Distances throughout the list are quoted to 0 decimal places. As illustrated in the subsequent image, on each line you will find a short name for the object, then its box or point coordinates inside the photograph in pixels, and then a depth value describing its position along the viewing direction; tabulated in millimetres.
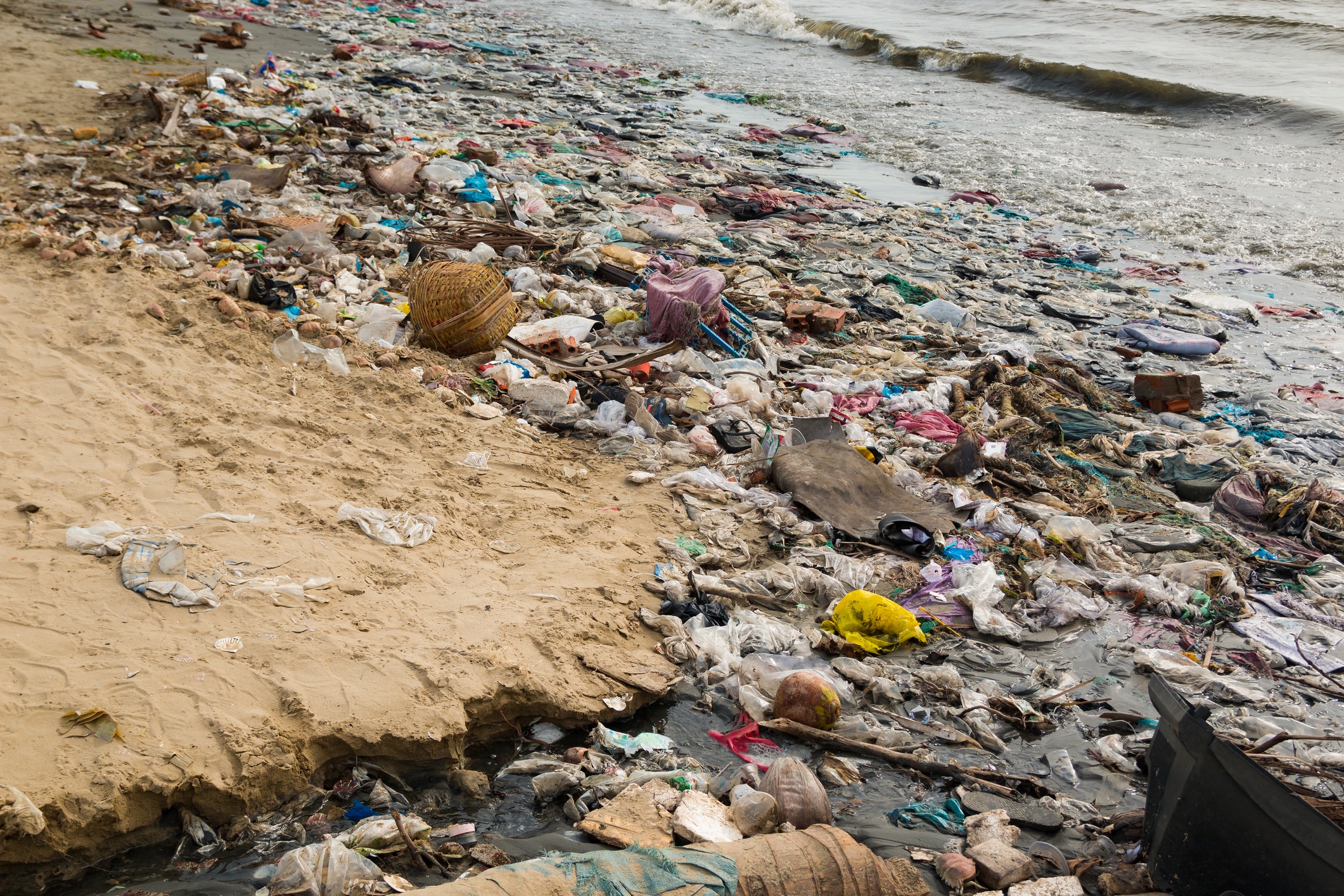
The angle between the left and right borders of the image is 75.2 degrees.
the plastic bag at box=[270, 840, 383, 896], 2264
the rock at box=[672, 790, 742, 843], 2584
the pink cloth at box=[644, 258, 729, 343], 5773
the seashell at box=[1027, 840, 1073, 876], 2695
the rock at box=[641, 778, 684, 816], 2709
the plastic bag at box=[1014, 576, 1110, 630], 3969
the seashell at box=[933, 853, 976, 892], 2574
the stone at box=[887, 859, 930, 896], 2438
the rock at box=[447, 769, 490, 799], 2762
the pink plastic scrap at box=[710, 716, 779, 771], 3064
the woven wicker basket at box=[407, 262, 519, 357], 5312
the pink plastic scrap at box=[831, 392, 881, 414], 5675
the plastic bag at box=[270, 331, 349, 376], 4852
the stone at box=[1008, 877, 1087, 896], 2533
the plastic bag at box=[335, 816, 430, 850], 2439
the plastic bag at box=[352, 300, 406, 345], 5376
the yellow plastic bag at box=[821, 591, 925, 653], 3697
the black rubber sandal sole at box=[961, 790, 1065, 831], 2857
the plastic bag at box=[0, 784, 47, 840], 2172
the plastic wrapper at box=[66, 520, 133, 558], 3078
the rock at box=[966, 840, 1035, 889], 2572
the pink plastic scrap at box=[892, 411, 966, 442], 5441
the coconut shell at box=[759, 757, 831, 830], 2682
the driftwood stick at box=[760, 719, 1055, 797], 3012
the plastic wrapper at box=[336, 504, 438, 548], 3670
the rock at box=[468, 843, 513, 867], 2461
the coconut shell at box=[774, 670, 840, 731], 3164
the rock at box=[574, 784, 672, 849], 2561
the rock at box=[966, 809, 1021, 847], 2738
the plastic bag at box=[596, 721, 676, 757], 2994
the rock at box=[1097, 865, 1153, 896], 2572
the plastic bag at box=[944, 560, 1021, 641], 3840
